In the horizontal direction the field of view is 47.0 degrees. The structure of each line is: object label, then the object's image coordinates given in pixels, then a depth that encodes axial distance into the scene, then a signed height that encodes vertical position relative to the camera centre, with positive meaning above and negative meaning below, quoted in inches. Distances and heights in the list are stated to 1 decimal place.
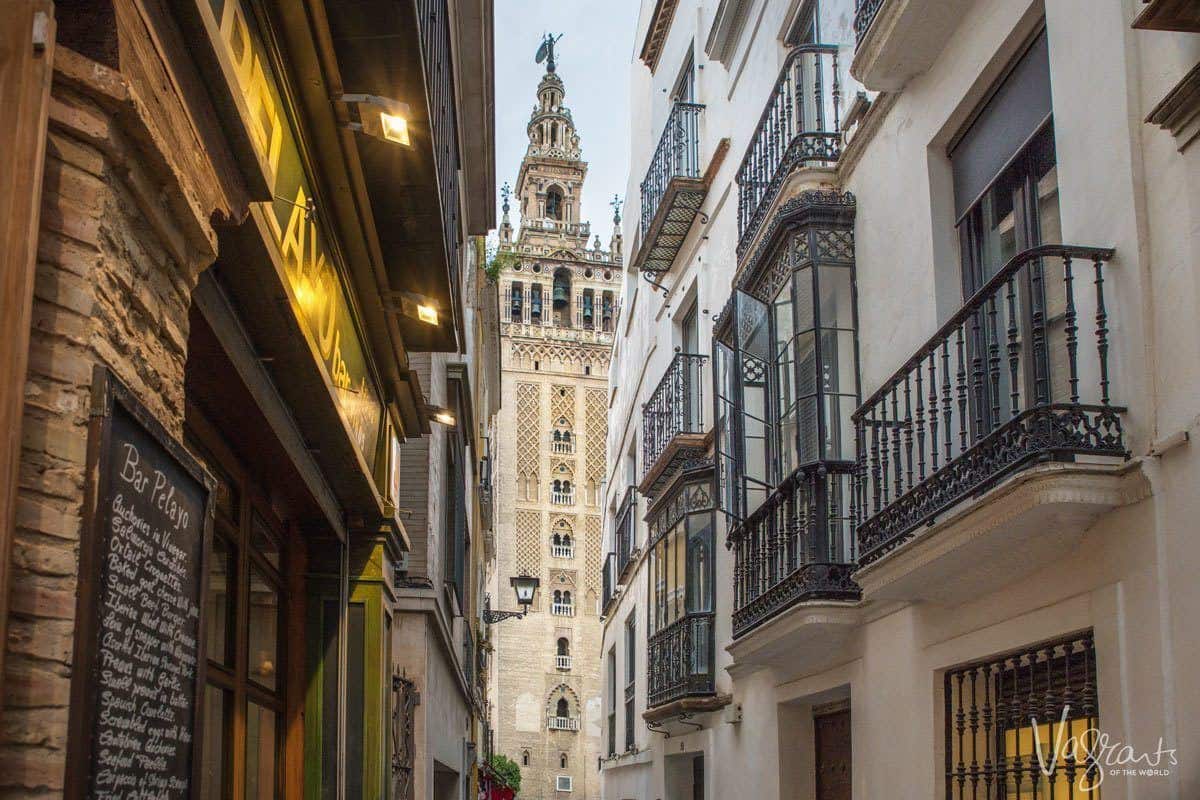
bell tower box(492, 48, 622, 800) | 2800.2 +551.6
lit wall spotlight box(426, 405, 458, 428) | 377.4 +80.7
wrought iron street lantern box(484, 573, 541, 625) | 958.4 +87.8
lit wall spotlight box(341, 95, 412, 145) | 203.6 +88.6
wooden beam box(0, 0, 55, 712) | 94.3 +34.9
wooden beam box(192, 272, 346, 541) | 171.3 +47.3
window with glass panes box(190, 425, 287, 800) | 216.2 +12.5
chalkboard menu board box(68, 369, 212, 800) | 104.5 +8.6
